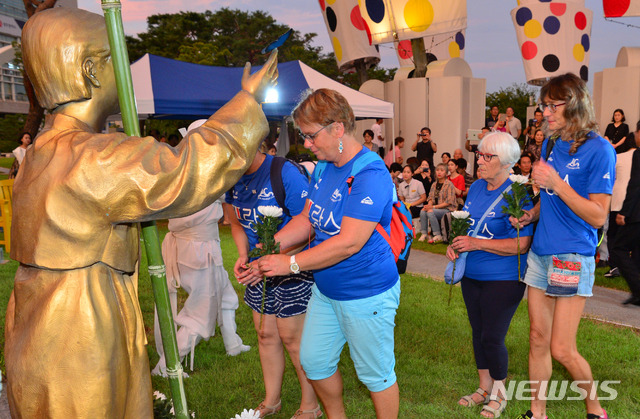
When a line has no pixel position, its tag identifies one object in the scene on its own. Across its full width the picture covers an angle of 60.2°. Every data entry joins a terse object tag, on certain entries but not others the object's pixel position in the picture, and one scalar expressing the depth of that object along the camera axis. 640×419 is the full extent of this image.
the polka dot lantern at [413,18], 16.64
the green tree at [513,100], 50.66
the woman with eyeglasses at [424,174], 13.59
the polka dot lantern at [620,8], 14.73
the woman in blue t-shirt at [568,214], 3.43
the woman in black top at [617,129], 11.98
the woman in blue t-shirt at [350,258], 3.04
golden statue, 1.72
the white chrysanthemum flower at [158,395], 2.90
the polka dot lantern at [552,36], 17.50
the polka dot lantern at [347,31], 21.62
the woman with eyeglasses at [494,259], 3.99
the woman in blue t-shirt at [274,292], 3.98
